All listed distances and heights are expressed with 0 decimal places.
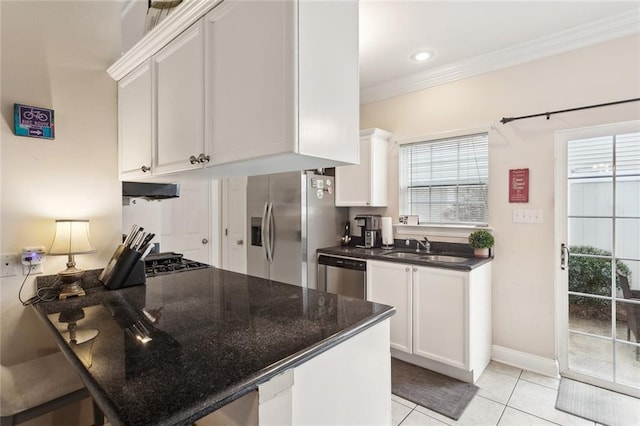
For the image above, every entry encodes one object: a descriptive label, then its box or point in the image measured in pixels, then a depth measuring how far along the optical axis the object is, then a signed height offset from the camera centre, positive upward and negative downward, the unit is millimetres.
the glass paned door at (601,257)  2314 -356
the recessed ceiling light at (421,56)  2783 +1399
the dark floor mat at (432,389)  2189 -1355
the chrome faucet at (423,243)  3168 -329
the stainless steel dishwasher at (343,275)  2998 -631
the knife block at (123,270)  1665 -313
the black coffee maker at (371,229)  3410 -191
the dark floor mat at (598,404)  2037 -1338
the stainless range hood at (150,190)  1976 +143
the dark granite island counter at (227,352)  745 -417
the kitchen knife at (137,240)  1709 -154
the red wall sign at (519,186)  2686 +221
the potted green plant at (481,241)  2751 -267
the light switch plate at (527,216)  2634 -41
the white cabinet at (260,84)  1060 +490
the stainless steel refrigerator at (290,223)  3152 -126
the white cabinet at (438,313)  2451 -836
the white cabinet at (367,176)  3316 +379
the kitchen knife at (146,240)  1740 -158
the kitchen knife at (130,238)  1739 -145
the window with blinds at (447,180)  2979 +319
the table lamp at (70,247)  1566 -175
